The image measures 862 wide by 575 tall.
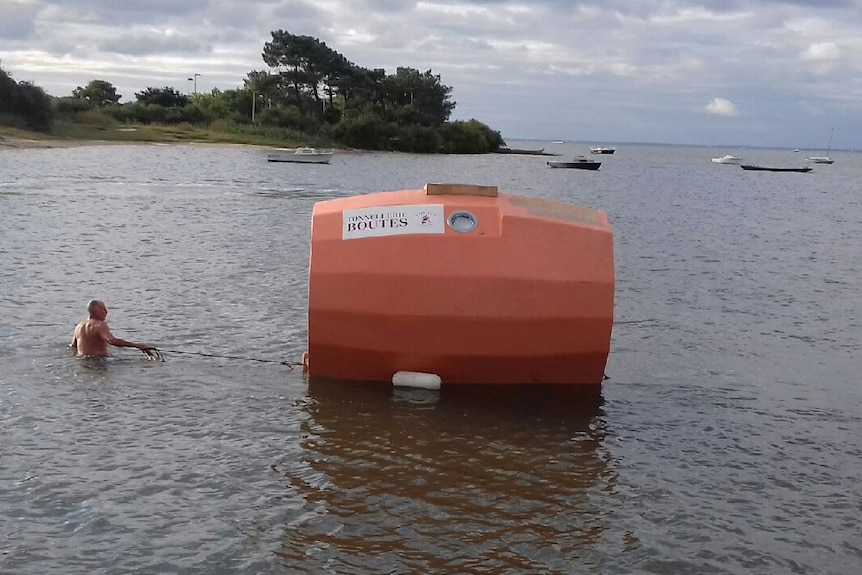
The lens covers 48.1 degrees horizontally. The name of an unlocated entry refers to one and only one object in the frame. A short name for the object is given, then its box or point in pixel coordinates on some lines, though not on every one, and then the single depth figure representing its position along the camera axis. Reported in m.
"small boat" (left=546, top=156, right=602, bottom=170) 82.66
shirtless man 10.04
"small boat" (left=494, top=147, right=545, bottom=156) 132.35
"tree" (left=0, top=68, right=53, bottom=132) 66.88
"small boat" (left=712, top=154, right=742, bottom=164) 128.00
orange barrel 8.50
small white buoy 8.99
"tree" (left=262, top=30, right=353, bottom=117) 109.25
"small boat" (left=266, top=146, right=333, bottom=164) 65.56
